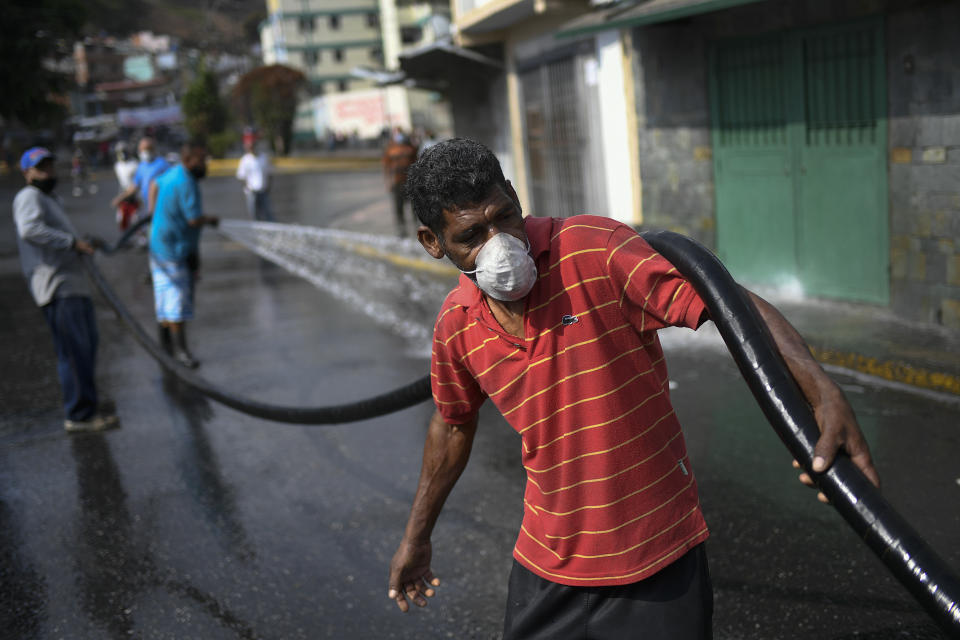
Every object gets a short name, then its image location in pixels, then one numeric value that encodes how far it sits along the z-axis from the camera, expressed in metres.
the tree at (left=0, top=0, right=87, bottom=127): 21.14
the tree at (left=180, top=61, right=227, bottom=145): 49.91
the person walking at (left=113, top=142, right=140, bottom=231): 15.28
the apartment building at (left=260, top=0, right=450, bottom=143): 70.31
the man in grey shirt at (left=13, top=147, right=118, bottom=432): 6.53
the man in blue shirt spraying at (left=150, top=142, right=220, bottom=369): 8.24
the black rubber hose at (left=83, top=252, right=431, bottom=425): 3.59
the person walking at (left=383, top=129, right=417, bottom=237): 18.11
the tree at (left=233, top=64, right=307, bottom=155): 49.72
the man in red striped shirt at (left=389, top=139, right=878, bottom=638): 2.09
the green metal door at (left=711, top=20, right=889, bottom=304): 8.15
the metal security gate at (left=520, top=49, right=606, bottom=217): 12.98
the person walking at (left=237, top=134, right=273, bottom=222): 17.25
